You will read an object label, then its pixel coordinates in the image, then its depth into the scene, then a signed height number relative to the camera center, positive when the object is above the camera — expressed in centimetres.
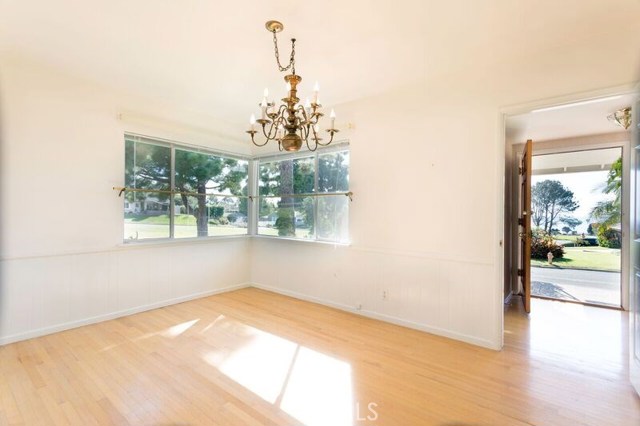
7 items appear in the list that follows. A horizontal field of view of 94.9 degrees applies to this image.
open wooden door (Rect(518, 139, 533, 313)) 369 +4
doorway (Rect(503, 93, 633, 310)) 389 +26
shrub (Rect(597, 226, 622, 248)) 480 -37
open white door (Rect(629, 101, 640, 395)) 212 -38
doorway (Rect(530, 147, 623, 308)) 458 -21
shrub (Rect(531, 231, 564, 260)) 594 -65
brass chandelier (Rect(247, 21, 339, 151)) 207 +70
